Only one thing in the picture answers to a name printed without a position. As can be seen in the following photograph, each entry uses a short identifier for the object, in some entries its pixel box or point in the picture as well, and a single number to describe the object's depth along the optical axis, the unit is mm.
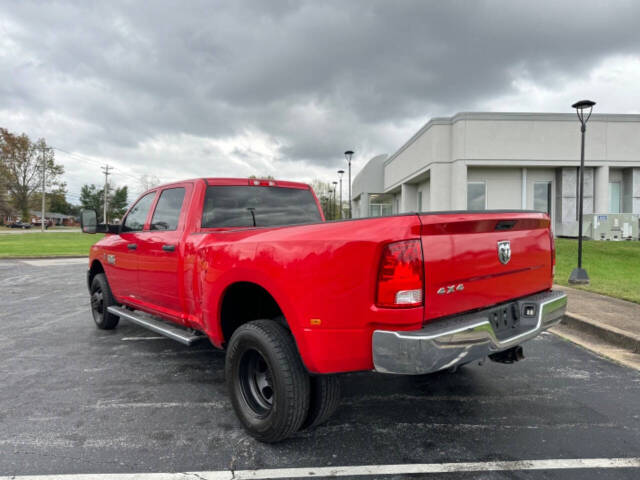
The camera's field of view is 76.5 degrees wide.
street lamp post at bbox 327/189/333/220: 59975
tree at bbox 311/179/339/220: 60644
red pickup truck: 2145
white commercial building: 22547
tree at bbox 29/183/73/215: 65062
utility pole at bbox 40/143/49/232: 59047
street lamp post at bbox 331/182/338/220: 61825
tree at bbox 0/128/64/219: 60188
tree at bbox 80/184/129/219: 104000
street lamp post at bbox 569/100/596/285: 9094
